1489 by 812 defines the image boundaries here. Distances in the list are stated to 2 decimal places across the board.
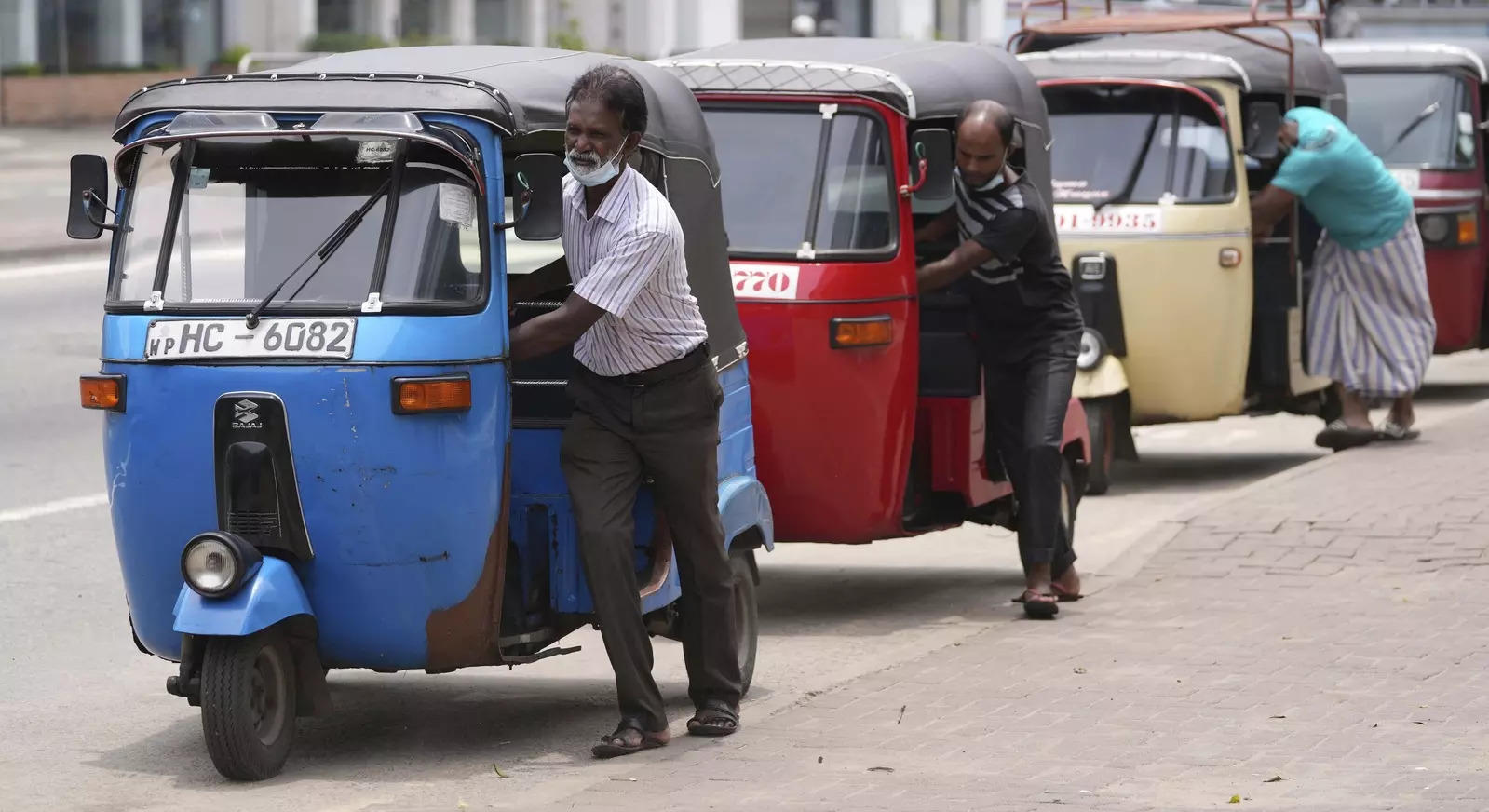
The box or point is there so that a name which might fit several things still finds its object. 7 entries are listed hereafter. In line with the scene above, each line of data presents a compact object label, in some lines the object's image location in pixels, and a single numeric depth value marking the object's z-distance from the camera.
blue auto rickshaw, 11.91
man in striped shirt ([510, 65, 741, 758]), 12.41
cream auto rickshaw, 24.36
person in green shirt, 25.03
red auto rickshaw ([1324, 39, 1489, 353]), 30.86
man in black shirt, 17.05
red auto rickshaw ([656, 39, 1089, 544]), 16.80
